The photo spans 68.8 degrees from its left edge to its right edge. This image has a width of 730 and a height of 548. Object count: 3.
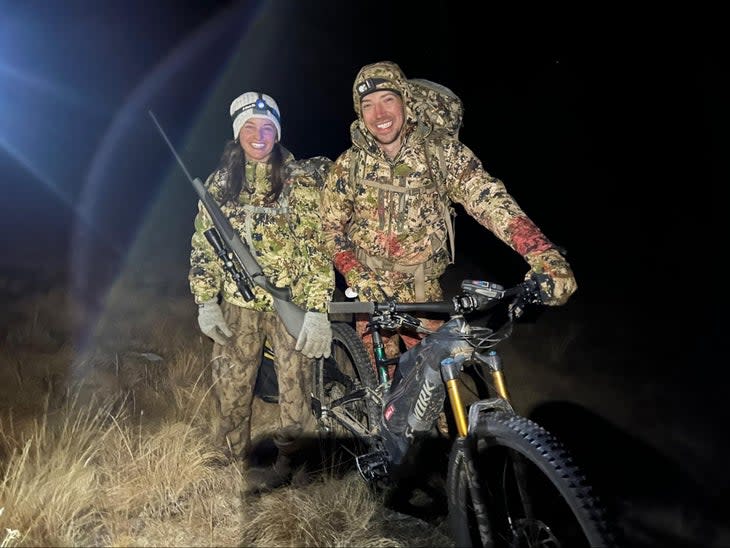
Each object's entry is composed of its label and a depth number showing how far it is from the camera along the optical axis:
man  3.35
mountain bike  2.17
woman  3.61
